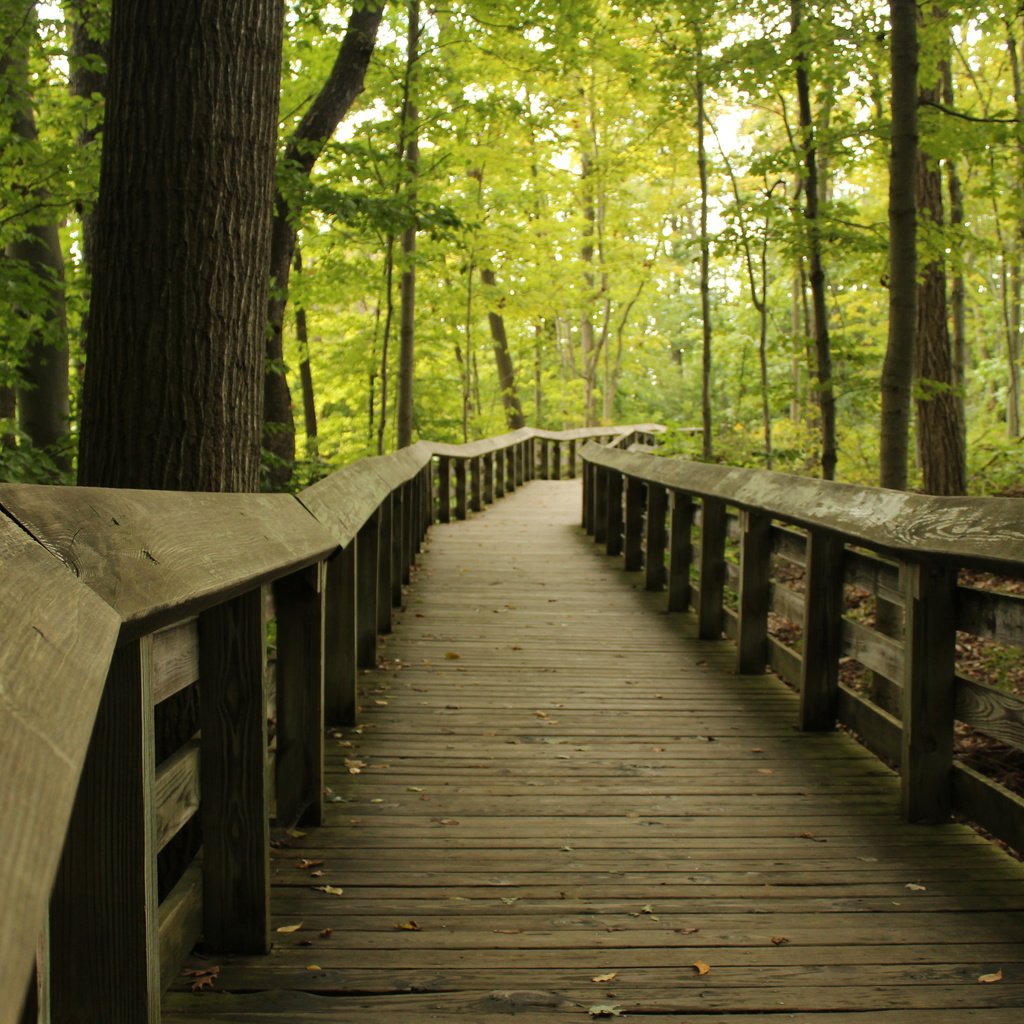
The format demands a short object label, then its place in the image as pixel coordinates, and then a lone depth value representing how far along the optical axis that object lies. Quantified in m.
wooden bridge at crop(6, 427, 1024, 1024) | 1.61
